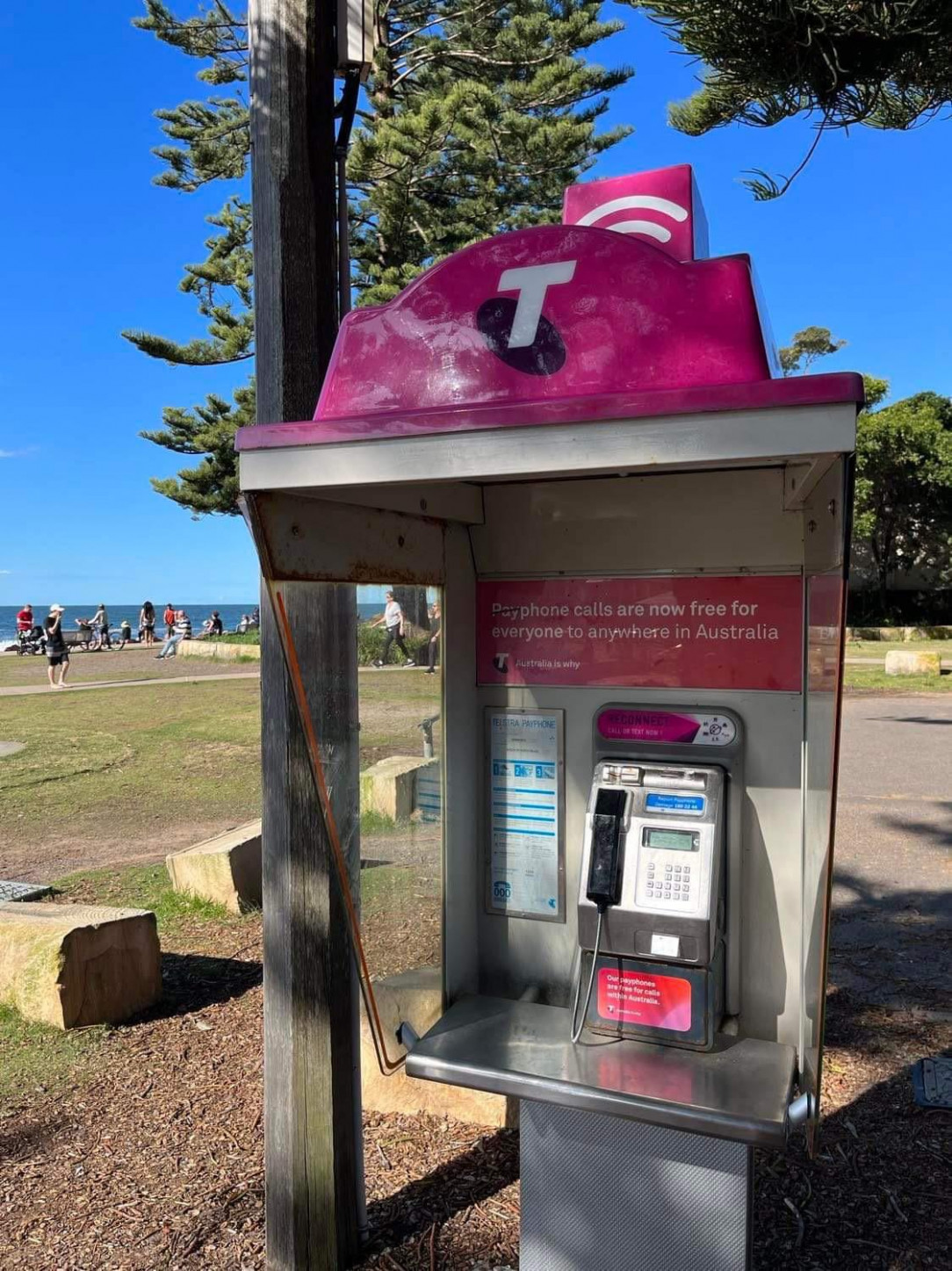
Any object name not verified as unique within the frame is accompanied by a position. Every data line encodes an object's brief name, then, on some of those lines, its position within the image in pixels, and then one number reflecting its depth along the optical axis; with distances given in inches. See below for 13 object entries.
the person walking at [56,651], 622.2
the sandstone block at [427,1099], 114.9
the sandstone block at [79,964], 137.9
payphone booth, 65.2
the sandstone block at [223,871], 185.5
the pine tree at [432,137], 484.1
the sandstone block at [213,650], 773.3
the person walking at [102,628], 1022.7
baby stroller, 985.5
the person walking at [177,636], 857.5
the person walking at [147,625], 1131.8
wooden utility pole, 87.3
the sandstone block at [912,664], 557.6
